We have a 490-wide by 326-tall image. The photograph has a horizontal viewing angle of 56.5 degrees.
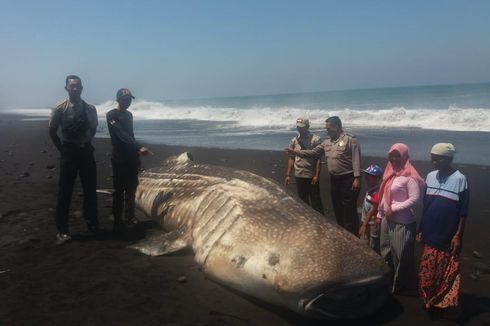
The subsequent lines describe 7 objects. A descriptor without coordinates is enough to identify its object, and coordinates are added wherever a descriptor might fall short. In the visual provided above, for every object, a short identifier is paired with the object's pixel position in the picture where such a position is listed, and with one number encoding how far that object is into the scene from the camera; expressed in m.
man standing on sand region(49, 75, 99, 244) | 6.50
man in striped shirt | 4.56
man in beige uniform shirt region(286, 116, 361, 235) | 6.61
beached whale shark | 4.27
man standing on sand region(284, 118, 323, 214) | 7.38
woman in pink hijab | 5.02
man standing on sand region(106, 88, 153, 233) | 6.96
